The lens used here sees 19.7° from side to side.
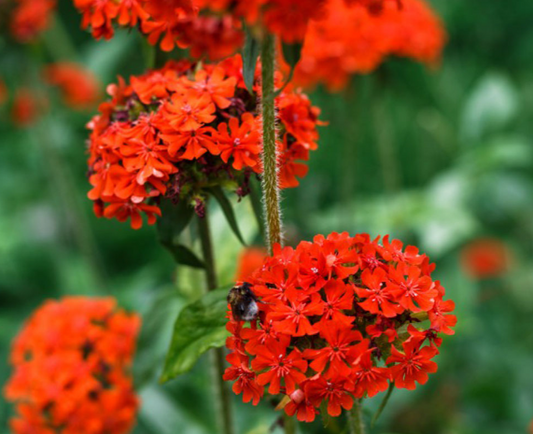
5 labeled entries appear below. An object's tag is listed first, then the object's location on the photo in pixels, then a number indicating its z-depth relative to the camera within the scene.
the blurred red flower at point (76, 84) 1.19
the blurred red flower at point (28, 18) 0.92
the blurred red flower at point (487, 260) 1.31
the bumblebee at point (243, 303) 0.51
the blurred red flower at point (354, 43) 0.86
